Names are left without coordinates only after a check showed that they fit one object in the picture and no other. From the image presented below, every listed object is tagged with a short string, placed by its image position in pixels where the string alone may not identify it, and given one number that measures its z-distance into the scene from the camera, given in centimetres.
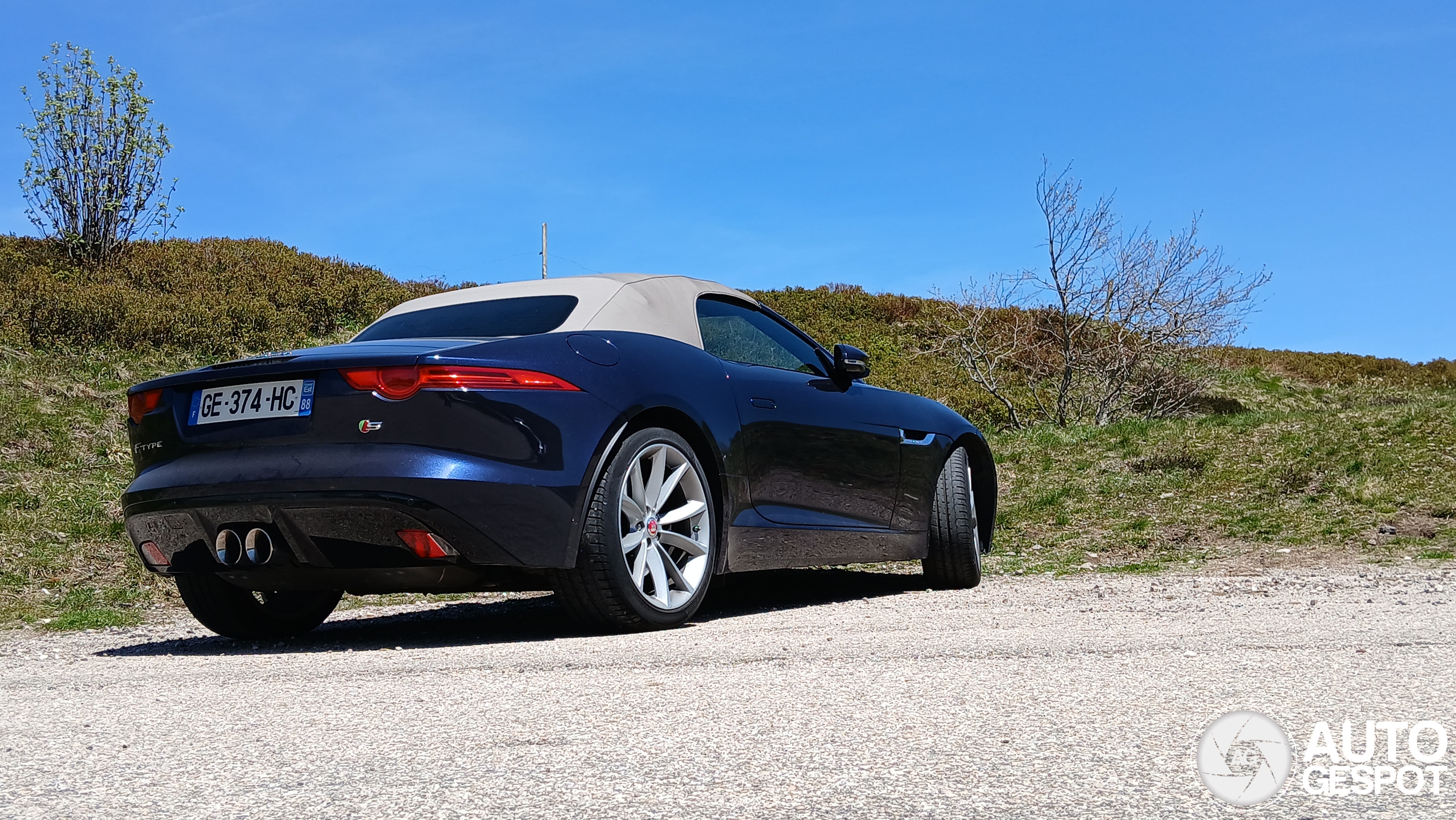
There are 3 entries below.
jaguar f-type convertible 373
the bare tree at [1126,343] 1596
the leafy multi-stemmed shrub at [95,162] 1594
